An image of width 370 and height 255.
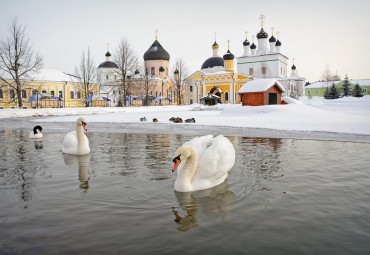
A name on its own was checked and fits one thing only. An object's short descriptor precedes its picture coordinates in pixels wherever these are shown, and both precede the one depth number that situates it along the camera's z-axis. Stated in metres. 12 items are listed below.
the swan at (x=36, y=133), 11.55
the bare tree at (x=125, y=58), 43.94
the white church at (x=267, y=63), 66.88
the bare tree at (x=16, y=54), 34.66
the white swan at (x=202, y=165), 4.75
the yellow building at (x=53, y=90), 50.88
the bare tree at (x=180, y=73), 65.03
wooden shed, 28.55
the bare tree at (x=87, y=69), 47.12
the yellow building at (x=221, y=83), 58.26
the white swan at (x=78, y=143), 8.02
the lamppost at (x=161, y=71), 70.25
